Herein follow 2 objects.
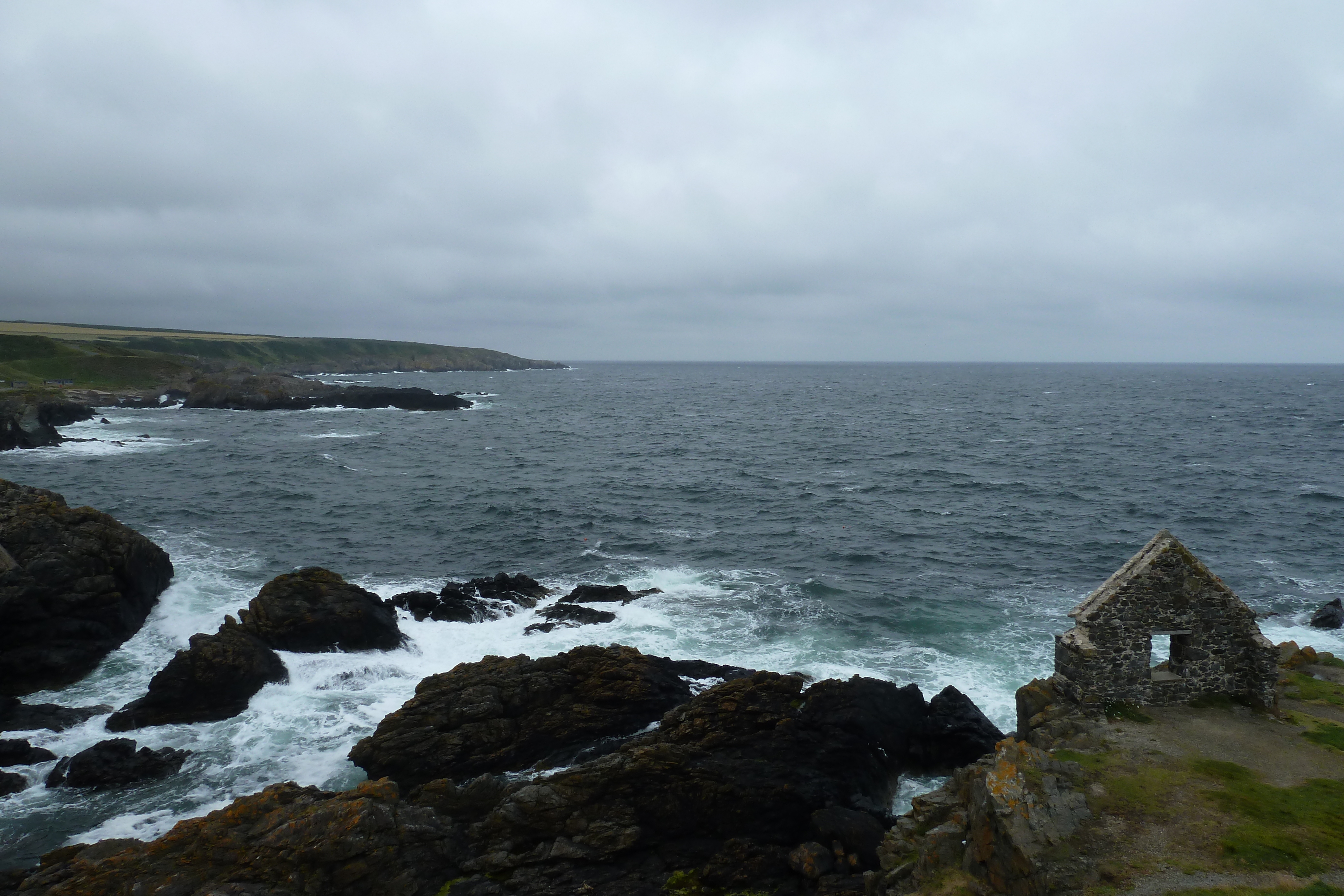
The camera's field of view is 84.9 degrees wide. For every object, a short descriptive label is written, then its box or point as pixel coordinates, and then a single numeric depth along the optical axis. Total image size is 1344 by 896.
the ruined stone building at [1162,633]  15.73
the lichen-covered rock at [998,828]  11.56
